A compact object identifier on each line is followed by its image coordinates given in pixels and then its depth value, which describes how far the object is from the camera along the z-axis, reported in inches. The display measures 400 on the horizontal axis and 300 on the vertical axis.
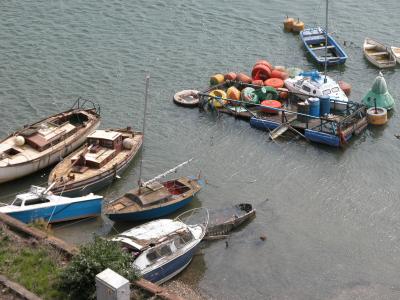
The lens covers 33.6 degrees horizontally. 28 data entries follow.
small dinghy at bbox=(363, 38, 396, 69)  2252.7
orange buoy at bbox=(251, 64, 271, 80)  2086.6
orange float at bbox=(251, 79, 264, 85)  2048.5
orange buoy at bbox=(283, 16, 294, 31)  2522.1
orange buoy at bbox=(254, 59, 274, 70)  2119.8
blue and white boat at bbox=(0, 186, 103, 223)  1400.1
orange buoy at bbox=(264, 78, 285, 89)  2030.0
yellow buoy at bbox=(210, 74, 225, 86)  2070.6
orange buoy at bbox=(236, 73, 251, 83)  2058.3
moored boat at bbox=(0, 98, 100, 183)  1576.0
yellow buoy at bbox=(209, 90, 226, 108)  1963.6
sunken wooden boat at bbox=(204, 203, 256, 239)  1427.2
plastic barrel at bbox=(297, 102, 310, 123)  1878.7
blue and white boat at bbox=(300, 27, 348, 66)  2236.7
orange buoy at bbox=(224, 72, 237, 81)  2075.5
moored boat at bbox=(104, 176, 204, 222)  1429.6
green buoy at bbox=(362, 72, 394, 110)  1943.9
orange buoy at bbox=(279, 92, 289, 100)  2001.7
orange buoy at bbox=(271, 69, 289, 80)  2085.4
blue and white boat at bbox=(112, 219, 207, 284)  1243.2
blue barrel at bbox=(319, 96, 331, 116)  1909.4
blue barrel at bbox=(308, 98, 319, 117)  1887.3
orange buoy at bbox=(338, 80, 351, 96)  2043.6
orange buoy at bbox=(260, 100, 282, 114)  1919.3
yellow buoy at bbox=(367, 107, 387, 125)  1894.7
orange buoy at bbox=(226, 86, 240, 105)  1974.7
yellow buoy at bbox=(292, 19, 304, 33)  2509.8
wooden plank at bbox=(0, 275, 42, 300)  1023.0
